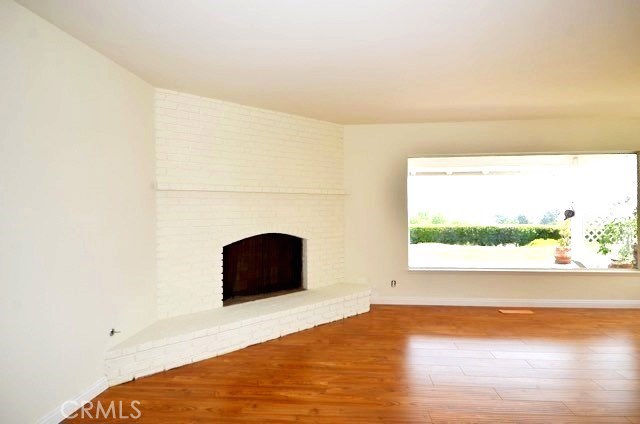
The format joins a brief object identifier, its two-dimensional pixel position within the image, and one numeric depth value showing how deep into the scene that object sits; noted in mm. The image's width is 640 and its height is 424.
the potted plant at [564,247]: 5320
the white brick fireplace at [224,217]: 3625
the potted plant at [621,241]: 5191
